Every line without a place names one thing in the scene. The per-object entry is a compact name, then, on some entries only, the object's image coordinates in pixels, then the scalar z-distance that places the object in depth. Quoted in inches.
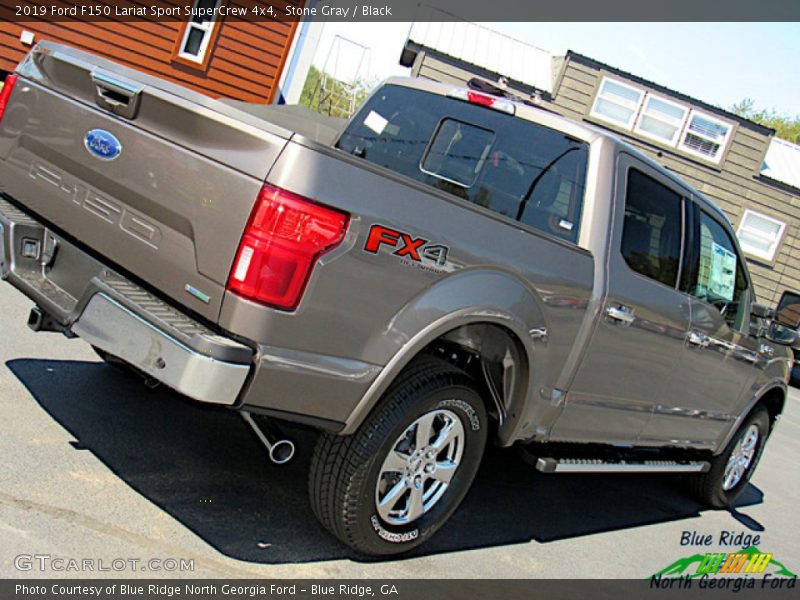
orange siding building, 576.4
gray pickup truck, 110.8
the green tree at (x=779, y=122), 2332.7
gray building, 777.6
